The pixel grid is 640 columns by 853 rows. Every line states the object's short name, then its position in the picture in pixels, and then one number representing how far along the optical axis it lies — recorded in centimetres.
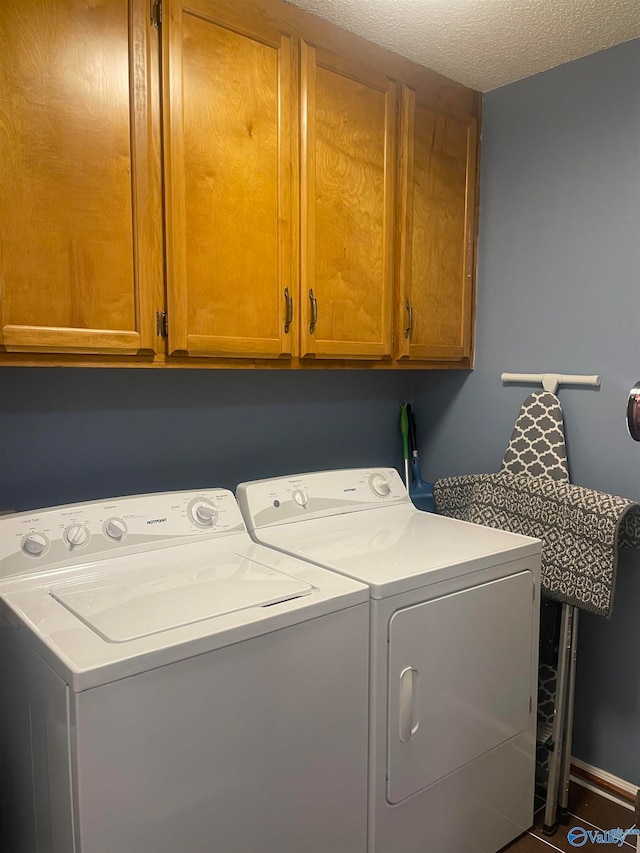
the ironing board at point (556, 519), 188
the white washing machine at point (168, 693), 115
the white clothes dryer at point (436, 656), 157
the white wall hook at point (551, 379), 213
